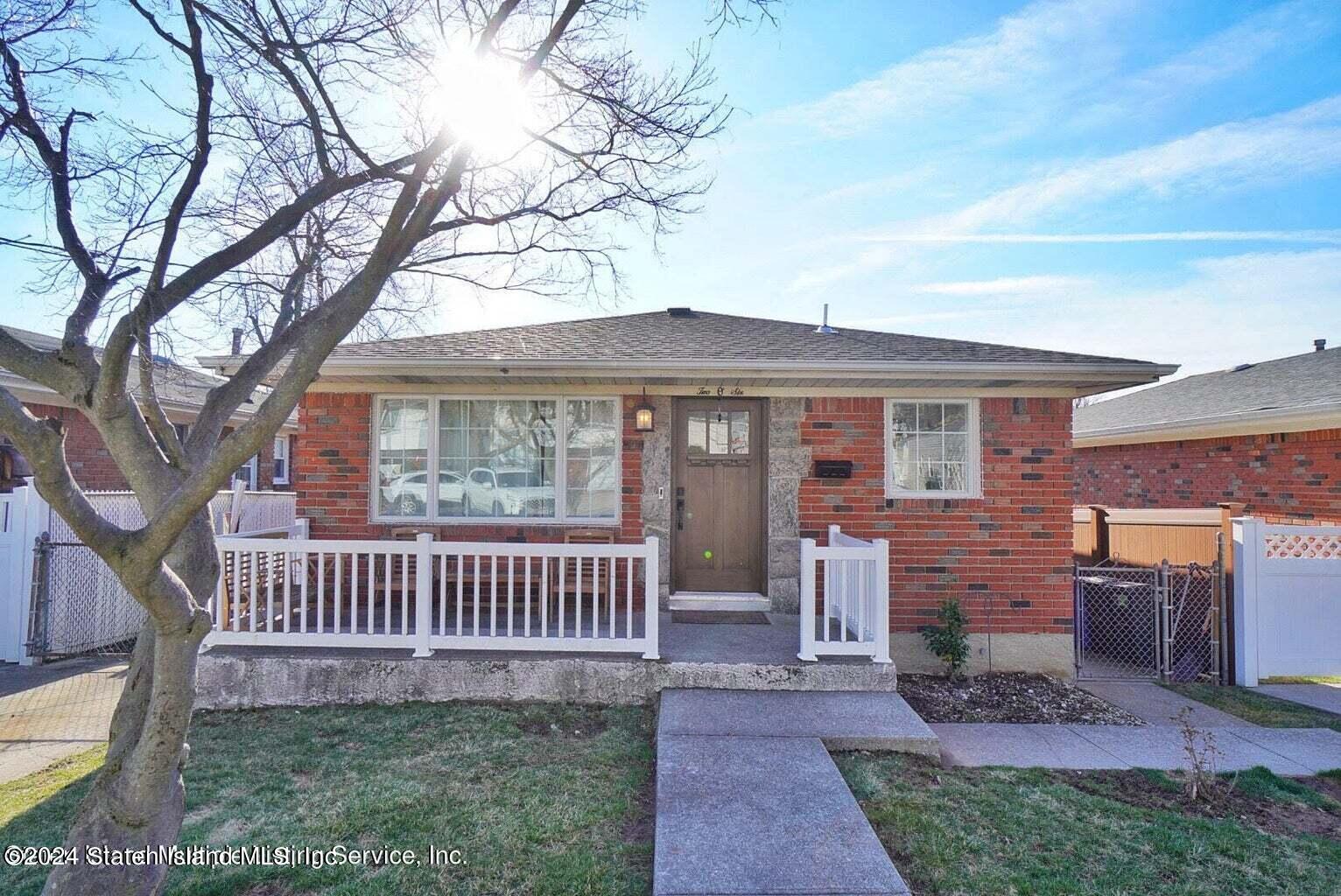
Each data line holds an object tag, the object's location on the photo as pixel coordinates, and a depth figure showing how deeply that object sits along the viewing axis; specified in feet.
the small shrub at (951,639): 18.65
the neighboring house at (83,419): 25.04
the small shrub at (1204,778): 12.22
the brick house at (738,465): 20.43
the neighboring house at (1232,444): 24.26
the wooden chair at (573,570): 21.12
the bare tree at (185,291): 7.62
